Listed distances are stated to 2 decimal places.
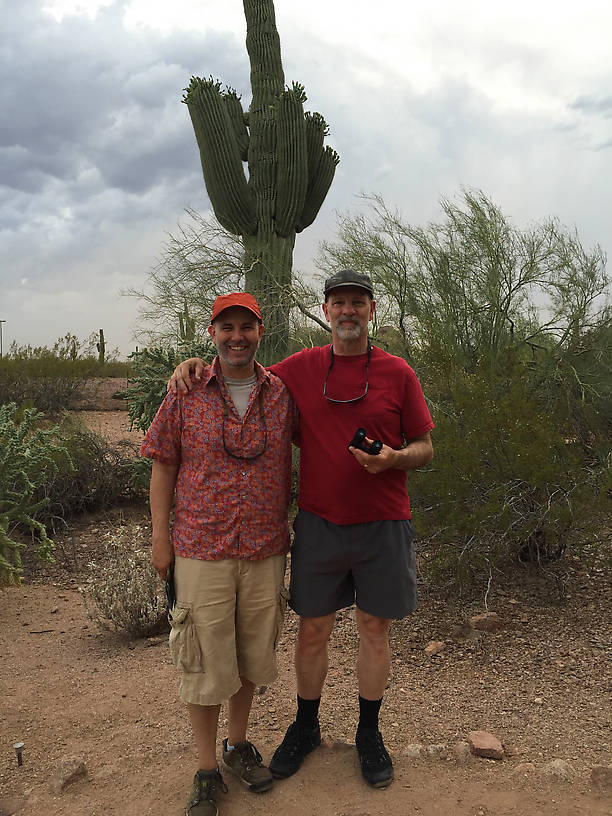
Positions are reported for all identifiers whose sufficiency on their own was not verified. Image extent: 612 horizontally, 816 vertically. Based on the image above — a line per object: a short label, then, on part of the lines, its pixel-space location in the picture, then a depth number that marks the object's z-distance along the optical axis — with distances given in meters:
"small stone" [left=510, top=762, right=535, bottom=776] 3.21
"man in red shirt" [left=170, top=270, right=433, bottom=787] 3.07
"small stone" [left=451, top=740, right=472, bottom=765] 3.33
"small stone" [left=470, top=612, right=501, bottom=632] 4.97
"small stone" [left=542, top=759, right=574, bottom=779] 3.17
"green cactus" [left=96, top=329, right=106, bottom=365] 21.27
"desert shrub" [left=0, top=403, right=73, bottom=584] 6.00
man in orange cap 2.89
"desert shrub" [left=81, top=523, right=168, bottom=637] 5.24
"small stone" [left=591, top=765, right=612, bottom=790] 3.09
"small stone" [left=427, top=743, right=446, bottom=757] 3.38
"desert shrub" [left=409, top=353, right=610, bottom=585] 5.35
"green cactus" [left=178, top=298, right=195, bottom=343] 11.71
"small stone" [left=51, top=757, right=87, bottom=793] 3.28
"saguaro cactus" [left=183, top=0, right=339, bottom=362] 11.57
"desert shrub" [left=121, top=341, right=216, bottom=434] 7.78
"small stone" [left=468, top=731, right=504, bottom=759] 3.35
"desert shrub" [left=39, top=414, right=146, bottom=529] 8.15
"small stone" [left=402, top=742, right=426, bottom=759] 3.38
